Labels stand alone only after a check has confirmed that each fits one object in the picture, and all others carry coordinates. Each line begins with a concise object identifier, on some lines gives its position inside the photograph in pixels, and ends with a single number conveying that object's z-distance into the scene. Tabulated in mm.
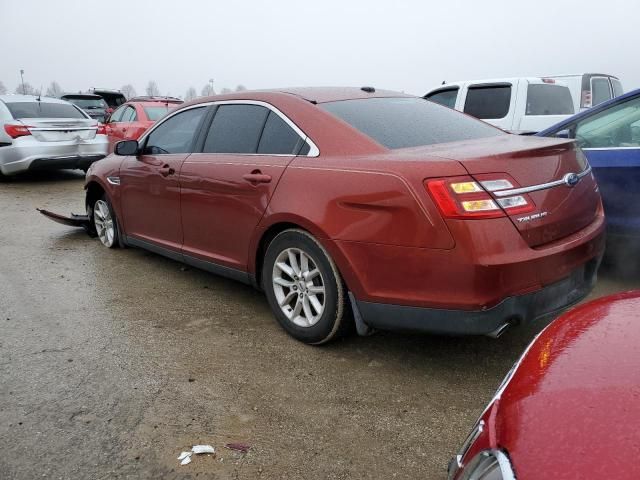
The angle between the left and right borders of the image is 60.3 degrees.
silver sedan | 9156
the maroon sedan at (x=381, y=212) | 2512
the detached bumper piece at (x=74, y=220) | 5922
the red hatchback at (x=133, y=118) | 10344
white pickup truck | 8039
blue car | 3852
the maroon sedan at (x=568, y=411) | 1112
